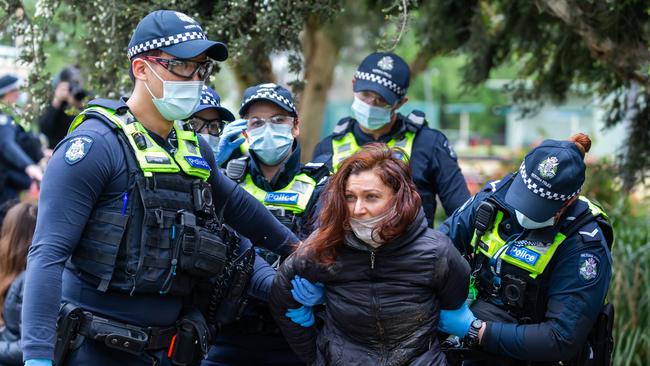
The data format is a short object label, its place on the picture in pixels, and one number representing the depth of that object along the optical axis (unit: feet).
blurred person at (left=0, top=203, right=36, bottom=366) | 15.66
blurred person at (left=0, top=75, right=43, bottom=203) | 25.21
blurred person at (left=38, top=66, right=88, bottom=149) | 25.27
